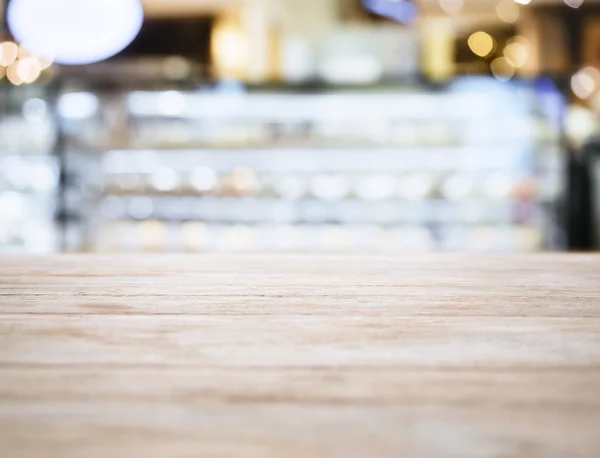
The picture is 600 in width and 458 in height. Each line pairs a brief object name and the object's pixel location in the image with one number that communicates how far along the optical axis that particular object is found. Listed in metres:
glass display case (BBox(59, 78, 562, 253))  3.63
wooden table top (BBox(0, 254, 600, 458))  0.33
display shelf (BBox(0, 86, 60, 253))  3.89
